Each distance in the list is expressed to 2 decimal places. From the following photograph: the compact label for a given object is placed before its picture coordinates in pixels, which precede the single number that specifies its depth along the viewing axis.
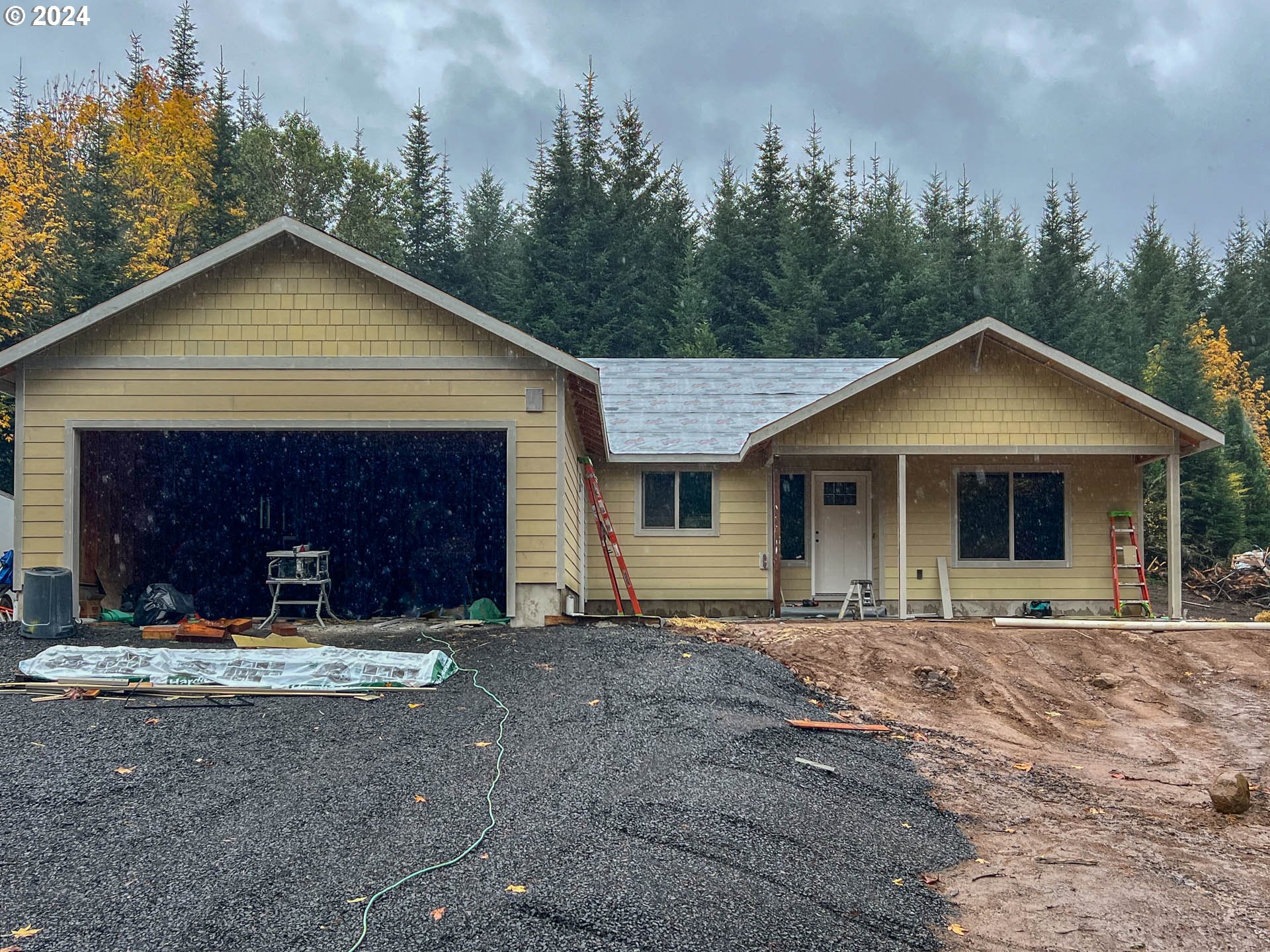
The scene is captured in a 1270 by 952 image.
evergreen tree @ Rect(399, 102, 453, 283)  33.38
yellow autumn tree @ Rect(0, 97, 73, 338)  22.20
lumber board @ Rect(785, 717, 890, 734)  7.05
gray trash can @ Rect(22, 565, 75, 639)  9.20
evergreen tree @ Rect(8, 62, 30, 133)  28.27
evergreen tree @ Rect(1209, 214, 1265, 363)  36.44
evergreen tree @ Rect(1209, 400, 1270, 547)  22.12
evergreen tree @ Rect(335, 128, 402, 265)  32.09
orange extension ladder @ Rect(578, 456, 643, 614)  13.54
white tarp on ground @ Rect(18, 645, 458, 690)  7.42
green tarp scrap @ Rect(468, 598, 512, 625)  10.75
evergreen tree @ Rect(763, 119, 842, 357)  30.12
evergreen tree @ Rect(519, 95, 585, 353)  29.78
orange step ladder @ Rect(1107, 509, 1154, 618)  13.94
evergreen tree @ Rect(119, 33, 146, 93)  32.59
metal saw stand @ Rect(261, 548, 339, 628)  10.66
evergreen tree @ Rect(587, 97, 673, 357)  30.33
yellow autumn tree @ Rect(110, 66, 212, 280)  28.98
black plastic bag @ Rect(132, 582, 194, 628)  10.55
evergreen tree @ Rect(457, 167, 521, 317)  31.98
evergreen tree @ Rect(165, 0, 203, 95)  34.03
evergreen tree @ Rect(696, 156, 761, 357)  32.03
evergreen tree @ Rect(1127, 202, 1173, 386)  34.50
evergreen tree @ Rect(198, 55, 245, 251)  28.34
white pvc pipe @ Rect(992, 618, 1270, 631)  11.83
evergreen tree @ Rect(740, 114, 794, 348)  32.44
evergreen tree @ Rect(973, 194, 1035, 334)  31.41
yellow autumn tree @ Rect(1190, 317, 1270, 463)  34.09
